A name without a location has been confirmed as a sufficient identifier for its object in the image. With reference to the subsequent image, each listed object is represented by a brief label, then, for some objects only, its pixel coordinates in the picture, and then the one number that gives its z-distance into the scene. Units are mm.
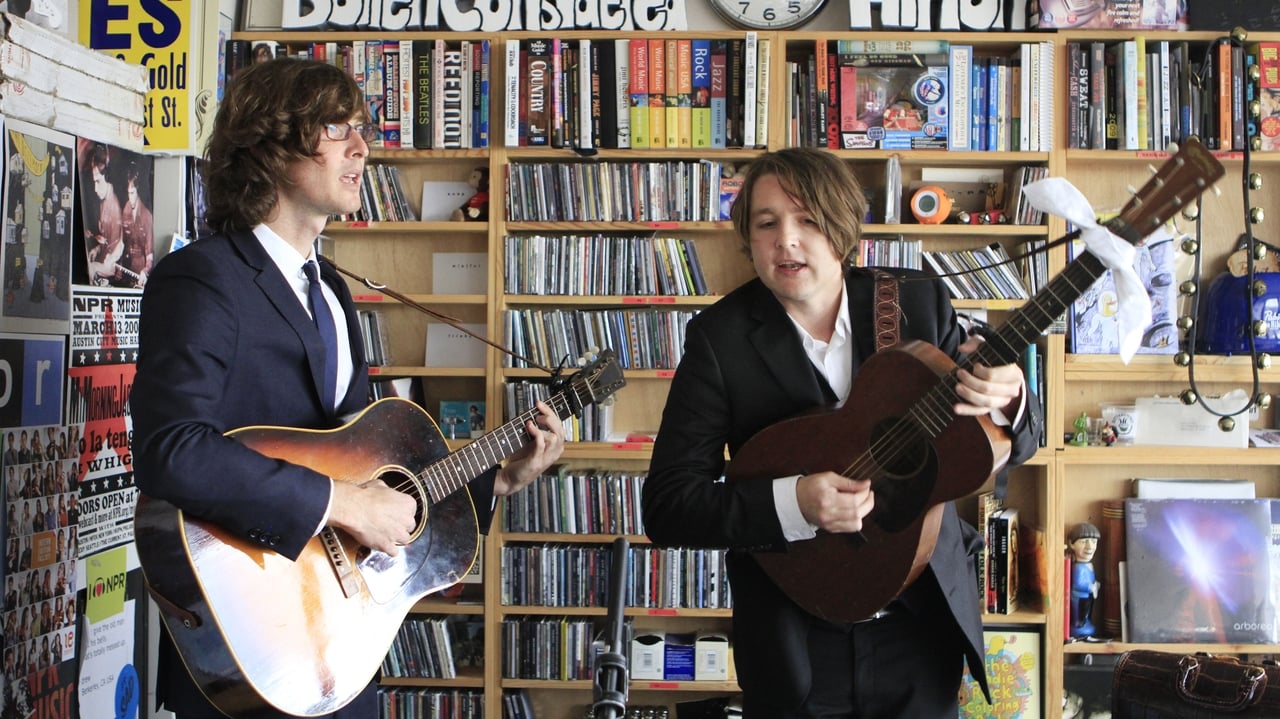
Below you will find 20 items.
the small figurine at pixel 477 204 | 3408
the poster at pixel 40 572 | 2084
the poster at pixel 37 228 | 2066
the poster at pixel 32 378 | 2068
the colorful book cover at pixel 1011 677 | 3262
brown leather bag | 1969
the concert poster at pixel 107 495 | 2320
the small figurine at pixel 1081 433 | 3328
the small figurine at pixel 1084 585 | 3324
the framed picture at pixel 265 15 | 3469
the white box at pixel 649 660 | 3305
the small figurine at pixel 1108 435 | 3344
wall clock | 3367
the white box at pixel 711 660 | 3297
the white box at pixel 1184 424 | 3332
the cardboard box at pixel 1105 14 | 3207
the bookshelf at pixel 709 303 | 3260
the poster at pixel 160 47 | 2660
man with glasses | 1355
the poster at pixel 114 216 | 2309
